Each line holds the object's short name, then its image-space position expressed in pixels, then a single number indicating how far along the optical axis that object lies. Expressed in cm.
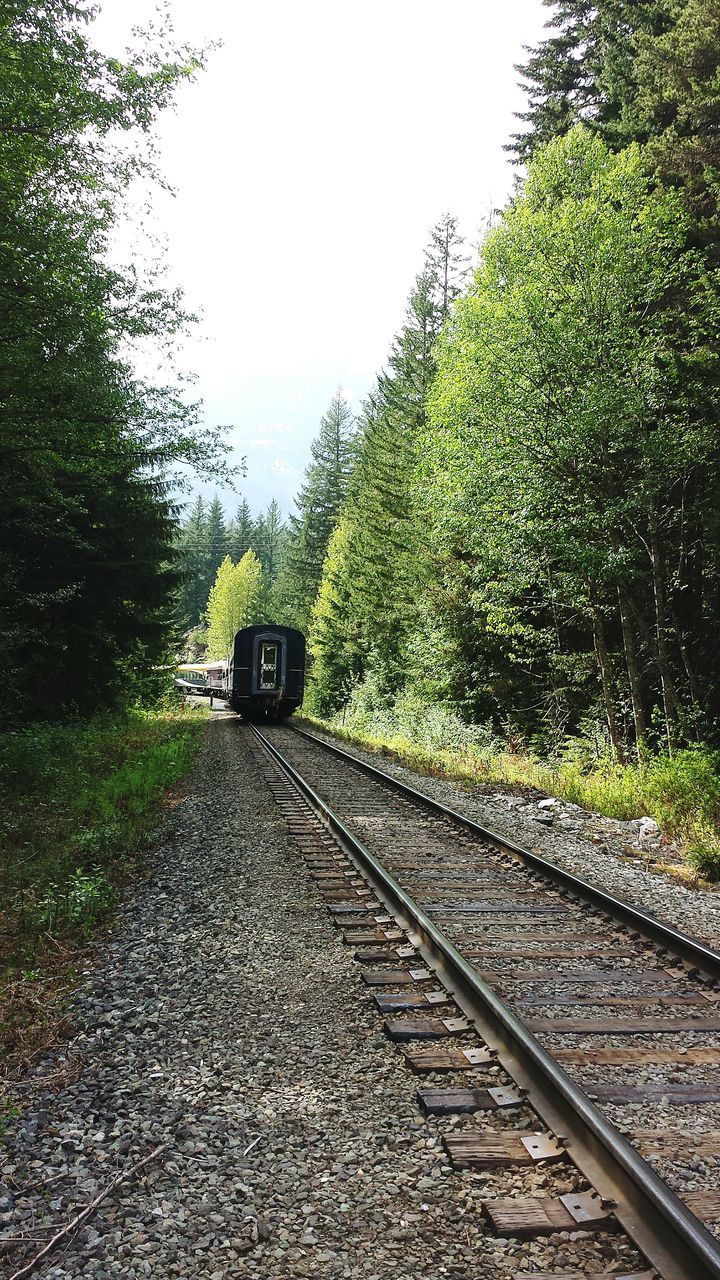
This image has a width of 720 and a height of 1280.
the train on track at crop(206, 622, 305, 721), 2541
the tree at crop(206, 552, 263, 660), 6781
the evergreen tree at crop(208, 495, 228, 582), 9112
